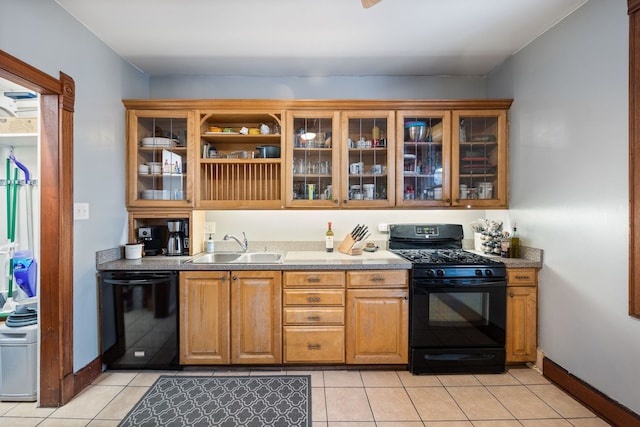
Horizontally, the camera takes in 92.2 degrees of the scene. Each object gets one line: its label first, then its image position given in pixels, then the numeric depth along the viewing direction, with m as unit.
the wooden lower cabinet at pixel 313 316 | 2.44
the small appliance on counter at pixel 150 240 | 2.79
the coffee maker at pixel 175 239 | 2.78
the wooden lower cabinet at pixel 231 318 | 2.43
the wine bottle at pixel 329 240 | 2.99
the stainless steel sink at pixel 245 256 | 3.01
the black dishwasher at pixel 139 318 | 2.38
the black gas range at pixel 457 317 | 2.40
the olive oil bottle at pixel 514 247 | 2.61
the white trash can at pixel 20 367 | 2.04
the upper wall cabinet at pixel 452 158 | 2.77
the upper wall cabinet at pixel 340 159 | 2.77
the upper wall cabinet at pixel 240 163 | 2.78
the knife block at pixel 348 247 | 2.82
